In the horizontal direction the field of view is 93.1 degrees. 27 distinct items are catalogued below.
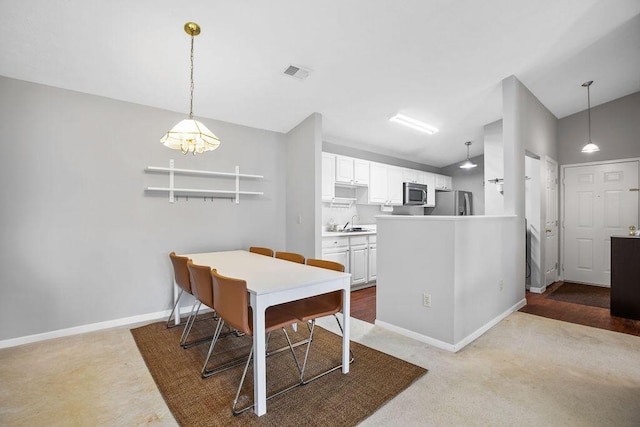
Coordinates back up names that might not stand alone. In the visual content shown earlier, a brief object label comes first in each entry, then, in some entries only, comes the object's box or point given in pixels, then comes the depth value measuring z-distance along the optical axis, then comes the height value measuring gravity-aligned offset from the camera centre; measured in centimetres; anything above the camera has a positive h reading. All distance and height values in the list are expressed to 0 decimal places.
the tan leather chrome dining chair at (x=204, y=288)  215 -53
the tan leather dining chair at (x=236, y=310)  179 -58
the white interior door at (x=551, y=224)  469 -8
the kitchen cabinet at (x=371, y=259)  475 -65
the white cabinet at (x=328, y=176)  447 +62
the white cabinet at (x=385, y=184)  518 +60
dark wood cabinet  330 -63
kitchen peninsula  258 -54
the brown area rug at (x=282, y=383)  176 -114
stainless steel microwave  561 +46
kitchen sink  478 -20
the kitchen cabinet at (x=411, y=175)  573 +82
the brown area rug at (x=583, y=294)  396 -107
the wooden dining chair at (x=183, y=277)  263 -55
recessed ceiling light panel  414 +137
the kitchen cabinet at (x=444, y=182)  650 +79
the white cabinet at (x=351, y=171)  466 +75
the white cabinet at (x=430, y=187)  621 +65
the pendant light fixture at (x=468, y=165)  534 +94
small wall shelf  332 +33
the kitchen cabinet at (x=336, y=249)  419 -45
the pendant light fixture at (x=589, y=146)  401 +100
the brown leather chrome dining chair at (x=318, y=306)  212 -68
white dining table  177 -43
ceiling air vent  293 +144
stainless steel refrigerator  602 +32
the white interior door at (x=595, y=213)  454 +10
